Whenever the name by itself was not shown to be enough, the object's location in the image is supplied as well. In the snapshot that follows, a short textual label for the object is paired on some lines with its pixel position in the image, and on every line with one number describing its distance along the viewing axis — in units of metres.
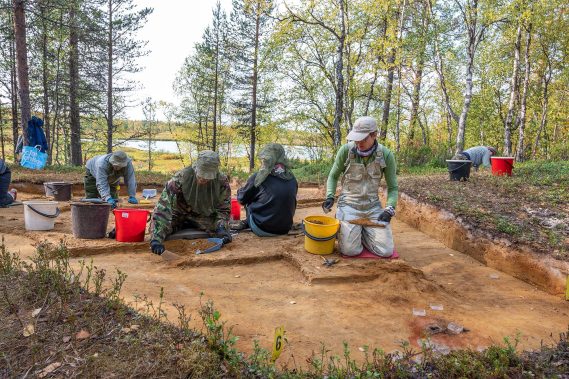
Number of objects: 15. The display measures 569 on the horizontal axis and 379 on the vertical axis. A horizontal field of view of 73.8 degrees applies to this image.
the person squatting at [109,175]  5.94
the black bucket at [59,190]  7.52
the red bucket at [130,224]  4.50
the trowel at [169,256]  4.11
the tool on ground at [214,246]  4.35
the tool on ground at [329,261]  4.00
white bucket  4.91
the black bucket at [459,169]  7.94
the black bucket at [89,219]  4.50
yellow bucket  4.25
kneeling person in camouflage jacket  4.21
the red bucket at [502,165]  8.29
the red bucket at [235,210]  6.35
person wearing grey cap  4.29
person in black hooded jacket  5.07
